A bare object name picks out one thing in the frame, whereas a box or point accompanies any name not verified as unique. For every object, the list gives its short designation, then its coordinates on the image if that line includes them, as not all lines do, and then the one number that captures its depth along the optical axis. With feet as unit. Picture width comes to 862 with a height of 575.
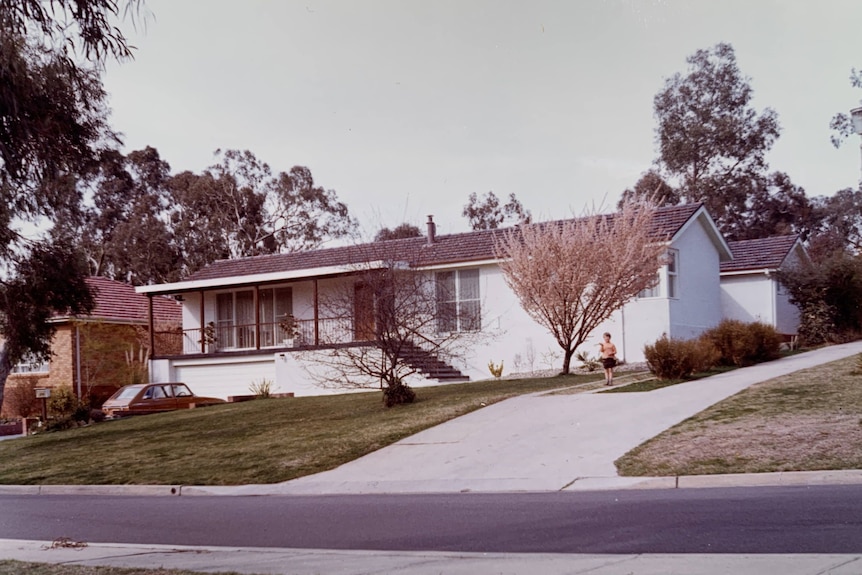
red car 93.56
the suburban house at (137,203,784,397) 88.79
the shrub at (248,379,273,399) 98.89
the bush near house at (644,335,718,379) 65.82
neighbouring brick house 113.80
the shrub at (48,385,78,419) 93.50
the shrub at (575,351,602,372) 85.92
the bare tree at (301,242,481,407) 70.18
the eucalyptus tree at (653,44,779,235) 165.37
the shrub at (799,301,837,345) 95.30
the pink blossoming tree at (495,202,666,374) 79.77
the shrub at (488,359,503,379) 92.53
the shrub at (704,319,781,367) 73.56
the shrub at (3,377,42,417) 113.09
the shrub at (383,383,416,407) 69.62
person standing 68.33
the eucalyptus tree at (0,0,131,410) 34.50
